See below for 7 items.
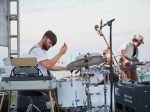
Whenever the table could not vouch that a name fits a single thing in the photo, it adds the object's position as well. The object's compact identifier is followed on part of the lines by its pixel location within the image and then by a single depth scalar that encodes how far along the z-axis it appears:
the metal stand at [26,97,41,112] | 4.95
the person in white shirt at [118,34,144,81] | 6.09
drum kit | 4.88
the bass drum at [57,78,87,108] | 4.92
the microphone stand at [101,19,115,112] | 4.42
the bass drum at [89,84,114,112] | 5.17
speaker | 3.52
